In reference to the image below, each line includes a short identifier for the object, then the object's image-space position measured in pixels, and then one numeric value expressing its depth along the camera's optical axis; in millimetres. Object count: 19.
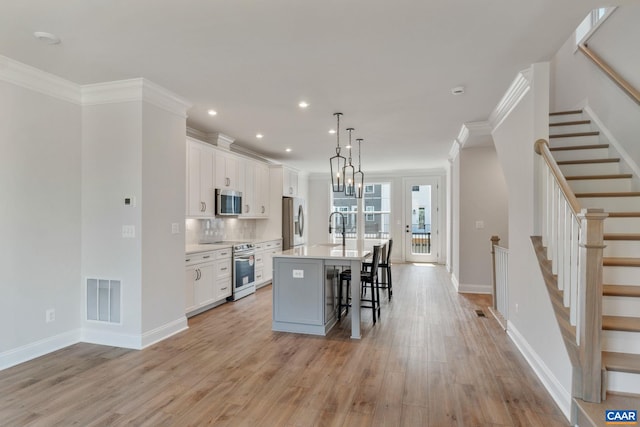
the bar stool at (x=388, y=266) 5305
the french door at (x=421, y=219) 9375
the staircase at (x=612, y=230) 2115
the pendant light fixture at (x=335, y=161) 4500
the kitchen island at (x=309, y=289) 3781
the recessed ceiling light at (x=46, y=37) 2502
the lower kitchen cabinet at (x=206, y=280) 4371
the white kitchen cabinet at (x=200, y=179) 4680
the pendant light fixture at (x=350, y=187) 5079
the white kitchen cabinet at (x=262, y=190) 6641
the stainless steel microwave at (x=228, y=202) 5285
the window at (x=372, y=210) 9781
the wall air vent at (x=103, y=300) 3505
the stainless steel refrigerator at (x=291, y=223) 7285
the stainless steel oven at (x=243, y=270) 5337
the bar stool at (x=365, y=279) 4261
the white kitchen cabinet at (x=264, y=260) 6176
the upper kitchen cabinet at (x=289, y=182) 7418
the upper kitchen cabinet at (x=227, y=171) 5340
